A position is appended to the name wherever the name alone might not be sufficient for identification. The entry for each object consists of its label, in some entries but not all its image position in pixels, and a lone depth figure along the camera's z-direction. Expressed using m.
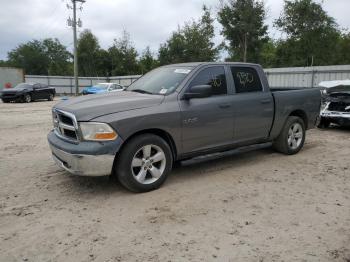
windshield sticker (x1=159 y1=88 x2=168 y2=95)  5.09
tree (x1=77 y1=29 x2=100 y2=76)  52.88
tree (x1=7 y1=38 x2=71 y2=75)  69.25
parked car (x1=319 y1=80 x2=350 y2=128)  9.04
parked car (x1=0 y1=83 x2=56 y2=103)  22.62
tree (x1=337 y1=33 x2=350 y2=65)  38.53
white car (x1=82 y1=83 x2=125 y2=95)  27.47
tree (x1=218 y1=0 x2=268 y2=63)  30.89
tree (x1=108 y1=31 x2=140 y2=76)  49.09
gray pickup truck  4.32
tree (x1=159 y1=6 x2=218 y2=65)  36.66
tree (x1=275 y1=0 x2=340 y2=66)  33.19
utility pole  31.94
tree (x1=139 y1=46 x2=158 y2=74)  48.01
